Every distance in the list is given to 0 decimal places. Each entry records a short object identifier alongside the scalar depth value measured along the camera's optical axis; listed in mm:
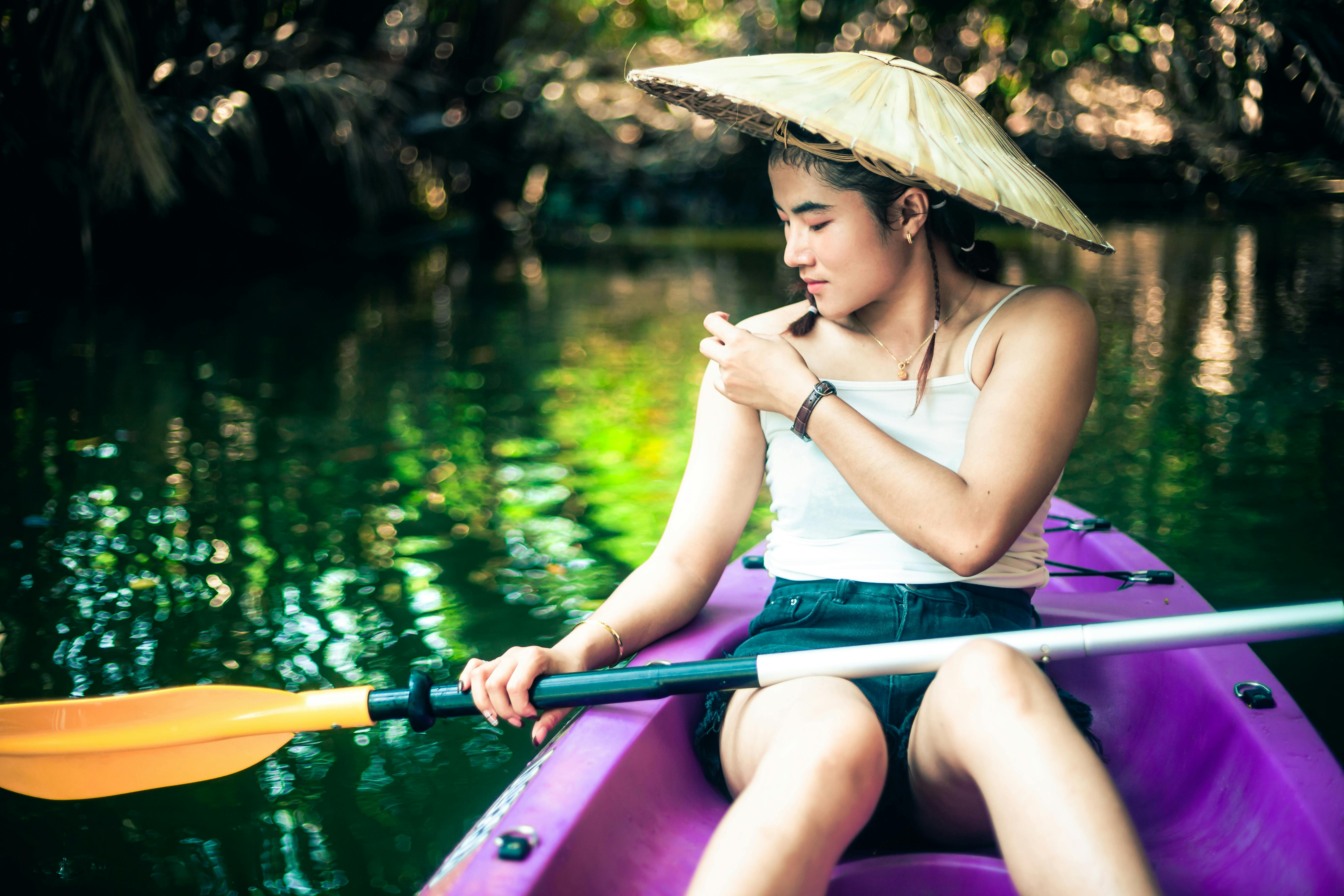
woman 1012
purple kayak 1084
